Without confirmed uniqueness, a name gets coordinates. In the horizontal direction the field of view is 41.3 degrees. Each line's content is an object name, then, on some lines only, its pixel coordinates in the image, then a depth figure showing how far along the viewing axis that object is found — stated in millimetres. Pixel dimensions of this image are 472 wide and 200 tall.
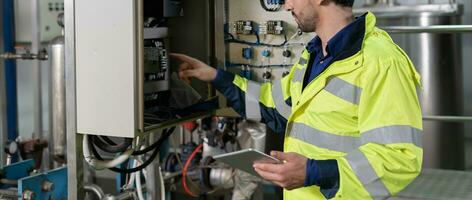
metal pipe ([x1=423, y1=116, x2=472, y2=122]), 2754
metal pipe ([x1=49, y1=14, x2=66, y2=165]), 3307
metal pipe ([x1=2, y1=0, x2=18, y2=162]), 3328
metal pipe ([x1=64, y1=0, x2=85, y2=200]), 1886
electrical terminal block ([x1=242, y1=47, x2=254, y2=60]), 2420
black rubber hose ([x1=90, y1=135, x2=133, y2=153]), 2100
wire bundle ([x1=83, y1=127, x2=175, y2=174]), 2002
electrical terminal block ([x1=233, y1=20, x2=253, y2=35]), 2398
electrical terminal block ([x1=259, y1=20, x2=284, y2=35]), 2357
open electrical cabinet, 1809
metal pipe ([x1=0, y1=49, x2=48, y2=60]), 3176
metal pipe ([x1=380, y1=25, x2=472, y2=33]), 2638
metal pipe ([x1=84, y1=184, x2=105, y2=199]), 2307
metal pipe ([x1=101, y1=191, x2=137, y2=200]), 2416
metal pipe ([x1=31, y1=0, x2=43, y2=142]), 3564
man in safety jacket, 1544
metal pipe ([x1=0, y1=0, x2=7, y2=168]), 3264
